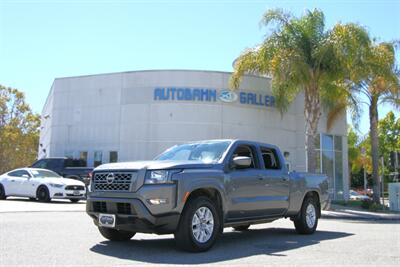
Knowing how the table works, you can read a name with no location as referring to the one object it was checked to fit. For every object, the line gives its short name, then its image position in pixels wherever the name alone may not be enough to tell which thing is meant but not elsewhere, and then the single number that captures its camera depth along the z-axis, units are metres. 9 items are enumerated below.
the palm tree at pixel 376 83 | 21.70
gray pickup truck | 7.56
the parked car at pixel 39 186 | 20.02
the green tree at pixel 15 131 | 51.97
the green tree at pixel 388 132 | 49.47
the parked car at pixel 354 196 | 40.94
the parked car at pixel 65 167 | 24.58
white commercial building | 29.00
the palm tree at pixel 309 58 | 21.00
